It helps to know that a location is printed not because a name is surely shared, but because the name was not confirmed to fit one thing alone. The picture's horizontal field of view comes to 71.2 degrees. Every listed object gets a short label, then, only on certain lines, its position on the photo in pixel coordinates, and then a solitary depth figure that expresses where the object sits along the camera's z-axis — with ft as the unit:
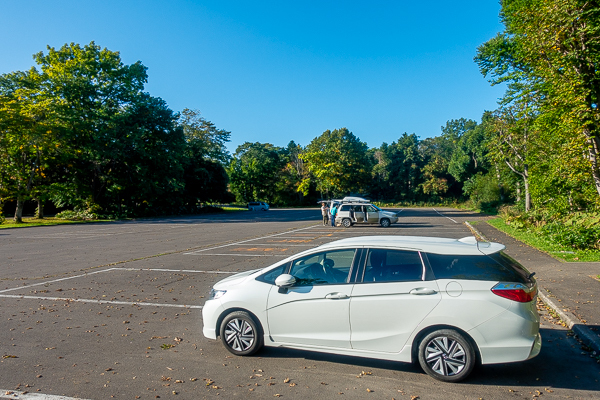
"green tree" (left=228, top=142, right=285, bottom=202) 274.16
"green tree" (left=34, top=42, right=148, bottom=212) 137.90
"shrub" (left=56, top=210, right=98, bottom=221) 136.26
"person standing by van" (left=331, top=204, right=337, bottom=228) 96.94
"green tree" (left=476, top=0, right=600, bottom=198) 42.09
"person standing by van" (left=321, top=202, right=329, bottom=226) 100.78
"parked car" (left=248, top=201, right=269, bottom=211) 219.41
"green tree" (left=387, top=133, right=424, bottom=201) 277.44
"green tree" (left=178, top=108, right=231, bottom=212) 188.96
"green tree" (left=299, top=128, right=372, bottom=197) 247.70
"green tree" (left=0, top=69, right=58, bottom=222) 118.01
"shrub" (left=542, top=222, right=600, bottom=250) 43.90
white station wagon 14.33
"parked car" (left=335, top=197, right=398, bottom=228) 95.25
